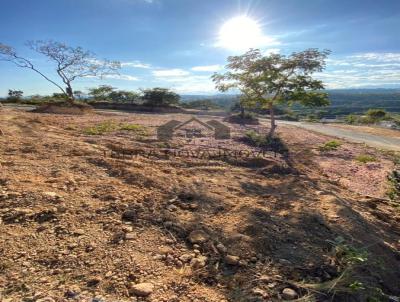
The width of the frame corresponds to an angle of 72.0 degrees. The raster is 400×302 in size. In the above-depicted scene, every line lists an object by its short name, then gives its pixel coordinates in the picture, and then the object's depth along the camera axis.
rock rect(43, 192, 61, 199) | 3.37
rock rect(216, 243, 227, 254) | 2.84
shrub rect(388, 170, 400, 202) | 5.91
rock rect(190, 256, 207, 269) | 2.61
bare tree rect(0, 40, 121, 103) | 21.03
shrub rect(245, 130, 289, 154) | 10.48
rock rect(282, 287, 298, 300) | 2.33
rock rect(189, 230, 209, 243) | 2.97
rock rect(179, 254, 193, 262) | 2.67
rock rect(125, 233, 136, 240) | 2.83
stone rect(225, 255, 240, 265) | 2.69
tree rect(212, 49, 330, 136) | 11.51
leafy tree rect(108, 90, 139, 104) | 29.71
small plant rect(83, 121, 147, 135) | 8.89
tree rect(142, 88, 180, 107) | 25.72
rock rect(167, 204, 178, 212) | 3.58
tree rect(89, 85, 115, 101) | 30.92
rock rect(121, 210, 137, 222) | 3.20
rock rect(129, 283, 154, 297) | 2.16
